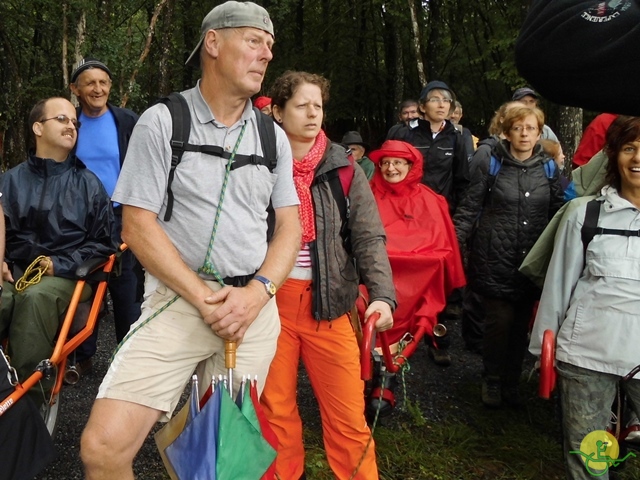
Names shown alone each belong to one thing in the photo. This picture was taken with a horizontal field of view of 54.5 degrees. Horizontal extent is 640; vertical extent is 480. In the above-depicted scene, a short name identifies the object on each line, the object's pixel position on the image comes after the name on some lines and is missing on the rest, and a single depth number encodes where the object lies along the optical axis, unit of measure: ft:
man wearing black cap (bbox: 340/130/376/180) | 24.06
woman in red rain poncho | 13.53
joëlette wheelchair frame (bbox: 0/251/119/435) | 10.48
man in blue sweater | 16.24
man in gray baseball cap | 7.34
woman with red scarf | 9.91
